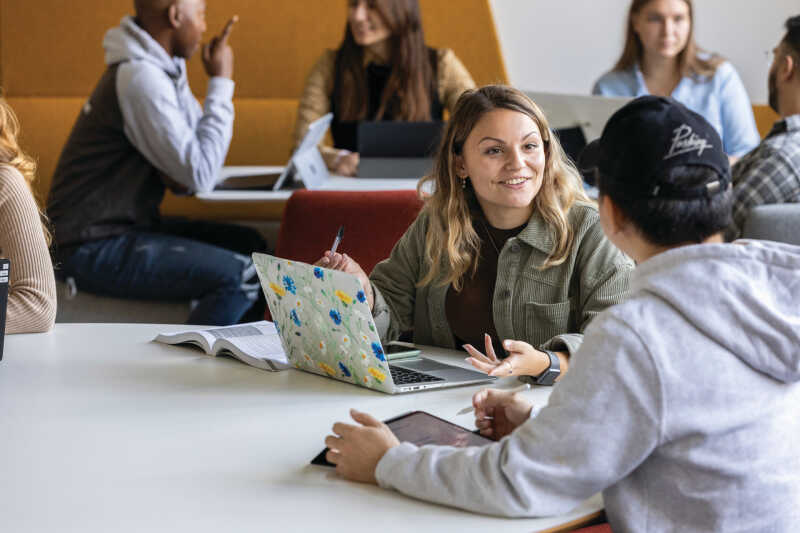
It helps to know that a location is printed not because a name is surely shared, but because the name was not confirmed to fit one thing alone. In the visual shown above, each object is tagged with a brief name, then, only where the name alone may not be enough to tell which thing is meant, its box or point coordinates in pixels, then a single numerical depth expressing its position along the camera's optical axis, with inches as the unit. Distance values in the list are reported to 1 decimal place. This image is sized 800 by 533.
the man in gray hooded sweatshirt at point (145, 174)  183.8
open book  120.0
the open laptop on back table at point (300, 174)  184.1
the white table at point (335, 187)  182.9
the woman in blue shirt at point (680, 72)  223.7
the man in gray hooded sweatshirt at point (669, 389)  94.9
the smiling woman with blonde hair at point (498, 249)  126.0
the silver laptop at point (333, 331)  110.4
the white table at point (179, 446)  96.7
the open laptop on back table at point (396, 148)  195.9
